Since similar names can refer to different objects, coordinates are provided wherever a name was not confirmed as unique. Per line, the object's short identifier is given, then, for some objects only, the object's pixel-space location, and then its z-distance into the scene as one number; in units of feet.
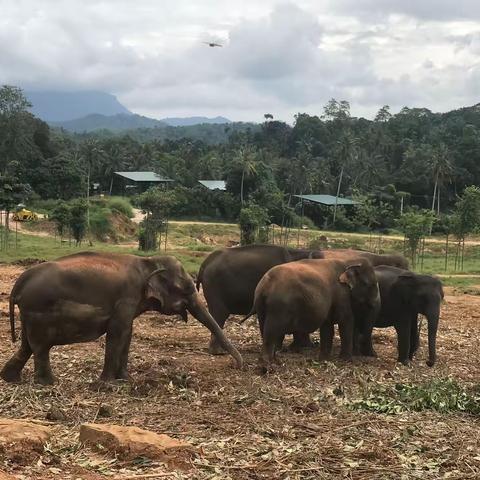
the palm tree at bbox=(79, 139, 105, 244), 257.96
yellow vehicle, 173.88
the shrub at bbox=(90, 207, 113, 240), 182.39
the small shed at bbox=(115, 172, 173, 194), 252.42
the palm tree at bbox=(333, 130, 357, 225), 255.70
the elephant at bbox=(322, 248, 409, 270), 42.65
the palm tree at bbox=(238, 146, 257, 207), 222.07
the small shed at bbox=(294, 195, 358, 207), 227.61
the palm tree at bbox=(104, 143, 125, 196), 267.18
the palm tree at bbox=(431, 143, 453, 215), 231.71
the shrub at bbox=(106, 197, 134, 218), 203.31
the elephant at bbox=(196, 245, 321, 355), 37.22
